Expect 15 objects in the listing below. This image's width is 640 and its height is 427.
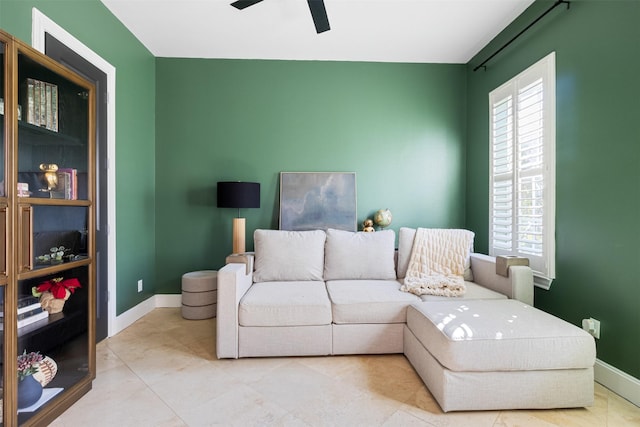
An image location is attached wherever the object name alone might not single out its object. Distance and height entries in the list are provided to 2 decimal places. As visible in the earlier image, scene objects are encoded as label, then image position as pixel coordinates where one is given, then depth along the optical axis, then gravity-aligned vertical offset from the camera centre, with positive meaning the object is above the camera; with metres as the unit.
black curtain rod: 2.12 +1.51
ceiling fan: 2.01 +1.43
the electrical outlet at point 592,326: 1.88 -0.74
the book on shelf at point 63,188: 1.65 +0.13
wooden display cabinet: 1.33 -0.04
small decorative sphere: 3.30 -0.06
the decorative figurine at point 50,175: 1.62 +0.20
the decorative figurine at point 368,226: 3.23 -0.16
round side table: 2.91 -0.85
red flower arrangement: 1.61 -0.43
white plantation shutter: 2.27 +0.38
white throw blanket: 2.63 -0.40
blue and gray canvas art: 3.29 +0.12
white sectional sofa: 1.58 -0.68
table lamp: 2.90 +0.12
